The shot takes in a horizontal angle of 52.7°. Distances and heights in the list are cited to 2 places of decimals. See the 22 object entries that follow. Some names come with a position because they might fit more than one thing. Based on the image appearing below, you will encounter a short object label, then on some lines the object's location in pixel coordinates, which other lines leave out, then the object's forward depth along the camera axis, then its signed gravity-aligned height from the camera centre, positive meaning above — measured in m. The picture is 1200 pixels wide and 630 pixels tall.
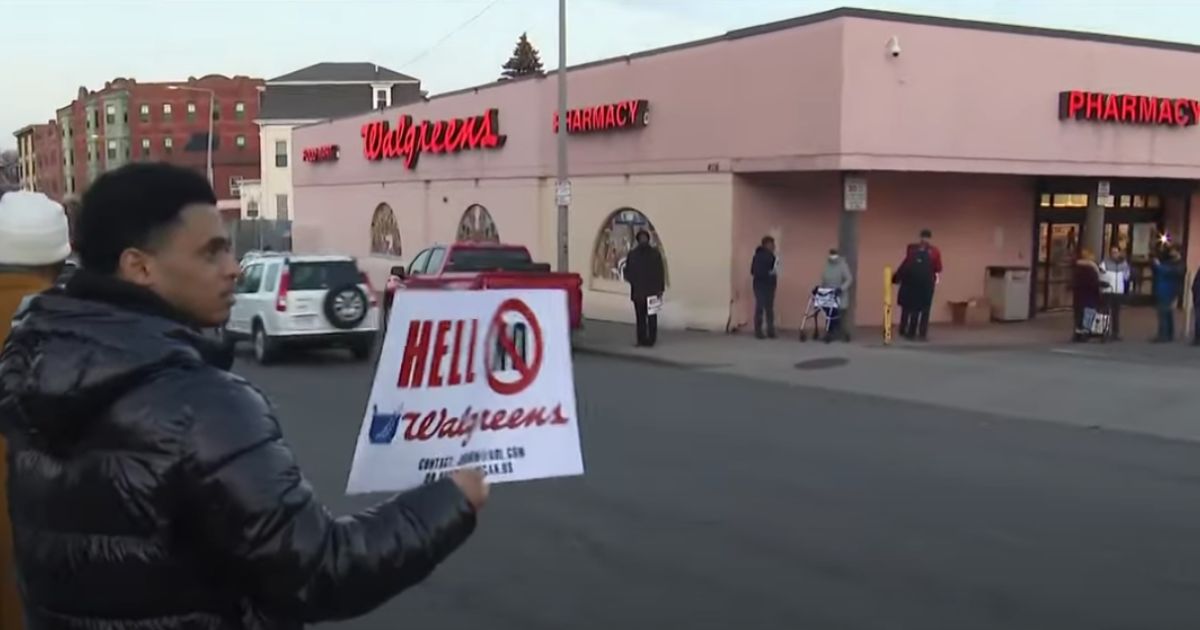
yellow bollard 19.64 -1.57
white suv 18.33 -1.47
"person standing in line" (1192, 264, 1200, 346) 20.30 -1.67
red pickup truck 19.55 -0.97
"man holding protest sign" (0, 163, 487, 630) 1.96 -0.43
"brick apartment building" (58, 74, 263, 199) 104.94 +7.95
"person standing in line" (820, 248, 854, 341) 20.02 -1.11
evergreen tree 79.00 +9.79
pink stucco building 20.22 +1.04
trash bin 24.12 -1.65
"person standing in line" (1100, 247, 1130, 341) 21.11 -1.30
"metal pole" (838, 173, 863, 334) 20.30 -0.61
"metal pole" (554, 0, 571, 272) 21.19 +0.79
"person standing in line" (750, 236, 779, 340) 20.39 -1.23
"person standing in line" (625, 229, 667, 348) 20.22 -1.20
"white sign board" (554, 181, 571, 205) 21.61 +0.28
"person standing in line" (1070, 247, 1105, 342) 20.55 -1.40
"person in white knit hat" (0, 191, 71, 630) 3.89 -0.13
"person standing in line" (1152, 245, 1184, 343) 20.62 -1.40
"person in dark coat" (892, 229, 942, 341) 20.48 -1.27
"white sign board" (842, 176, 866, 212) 19.98 +0.26
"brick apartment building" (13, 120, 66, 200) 122.94 +5.88
